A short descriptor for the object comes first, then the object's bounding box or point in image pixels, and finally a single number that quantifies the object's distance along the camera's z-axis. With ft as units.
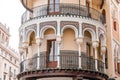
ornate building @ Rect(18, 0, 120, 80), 57.22
